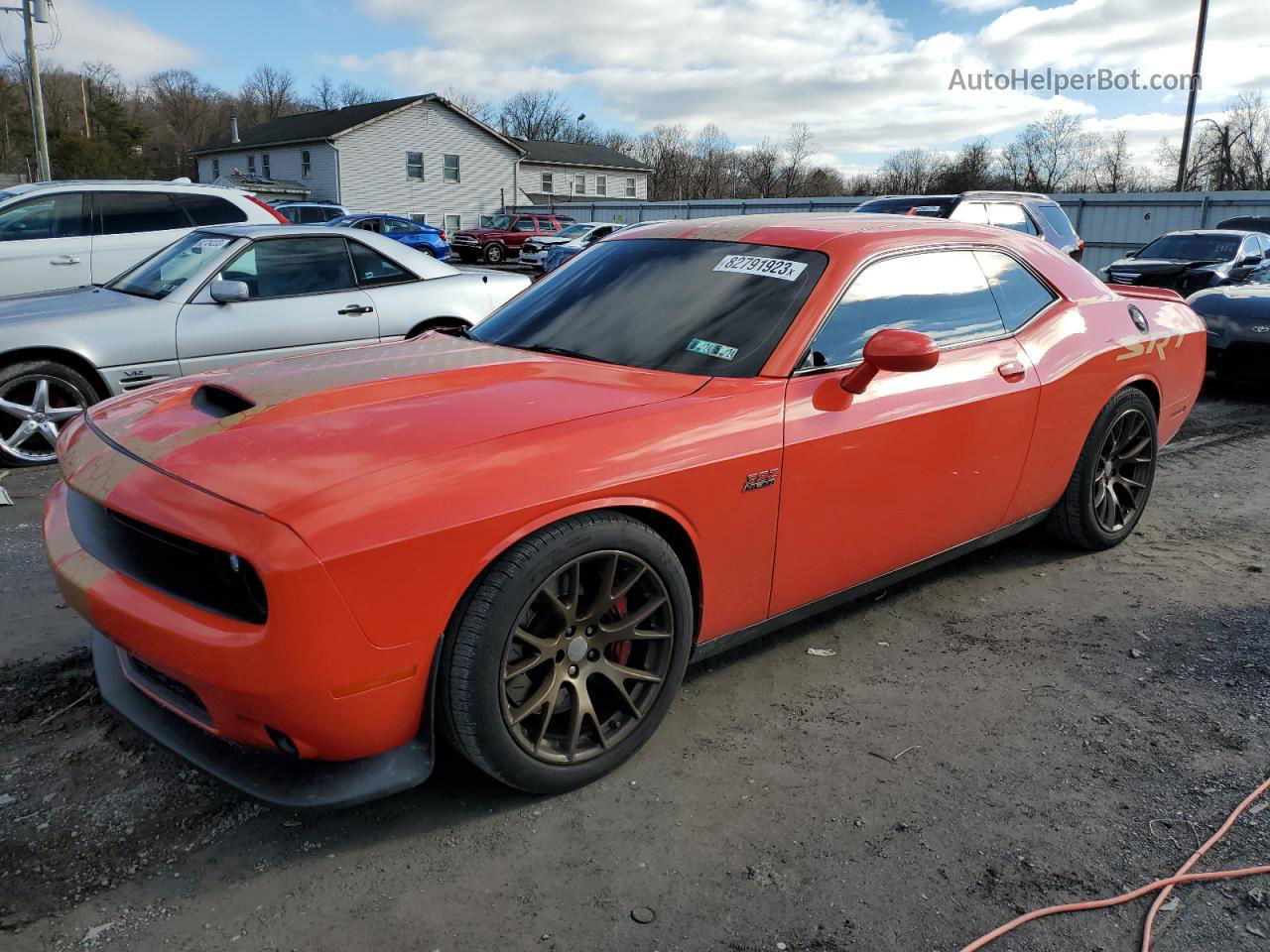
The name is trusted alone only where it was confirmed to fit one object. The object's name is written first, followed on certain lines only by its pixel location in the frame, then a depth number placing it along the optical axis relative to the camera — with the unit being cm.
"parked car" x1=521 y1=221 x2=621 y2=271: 2644
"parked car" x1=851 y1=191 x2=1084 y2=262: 1111
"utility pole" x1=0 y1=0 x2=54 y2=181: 2193
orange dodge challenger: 207
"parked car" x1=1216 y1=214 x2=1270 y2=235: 1739
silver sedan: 553
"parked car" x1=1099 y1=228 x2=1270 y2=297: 1349
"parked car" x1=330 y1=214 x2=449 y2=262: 2600
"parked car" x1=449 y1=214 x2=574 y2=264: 3033
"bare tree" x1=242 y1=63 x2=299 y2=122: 8450
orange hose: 205
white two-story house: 4262
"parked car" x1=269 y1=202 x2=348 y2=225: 2605
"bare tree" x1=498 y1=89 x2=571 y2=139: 8112
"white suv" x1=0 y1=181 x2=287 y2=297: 739
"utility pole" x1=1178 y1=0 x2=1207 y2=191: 2477
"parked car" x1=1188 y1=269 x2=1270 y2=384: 827
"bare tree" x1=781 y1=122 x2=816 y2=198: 6850
